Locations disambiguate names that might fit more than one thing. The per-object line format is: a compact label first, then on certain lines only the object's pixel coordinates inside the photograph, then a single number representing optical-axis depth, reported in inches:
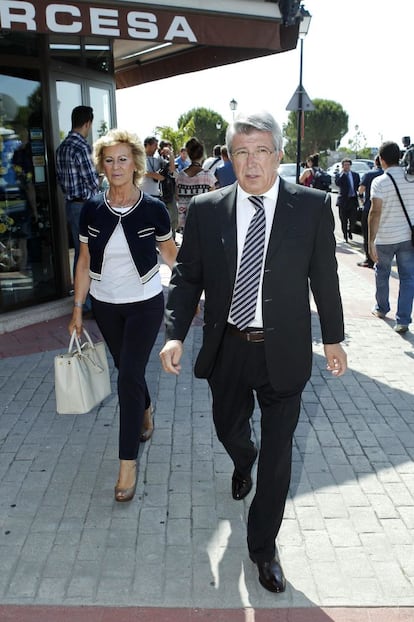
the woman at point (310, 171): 574.6
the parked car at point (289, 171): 1141.5
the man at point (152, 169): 371.9
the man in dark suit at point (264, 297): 103.7
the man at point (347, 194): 524.7
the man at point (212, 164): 406.4
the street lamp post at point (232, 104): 1189.2
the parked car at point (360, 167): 1248.9
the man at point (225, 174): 359.6
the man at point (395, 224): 261.6
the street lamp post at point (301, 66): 293.6
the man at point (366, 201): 399.9
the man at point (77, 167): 259.6
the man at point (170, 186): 433.1
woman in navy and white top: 139.3
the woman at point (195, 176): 349.1
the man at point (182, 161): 652.7
